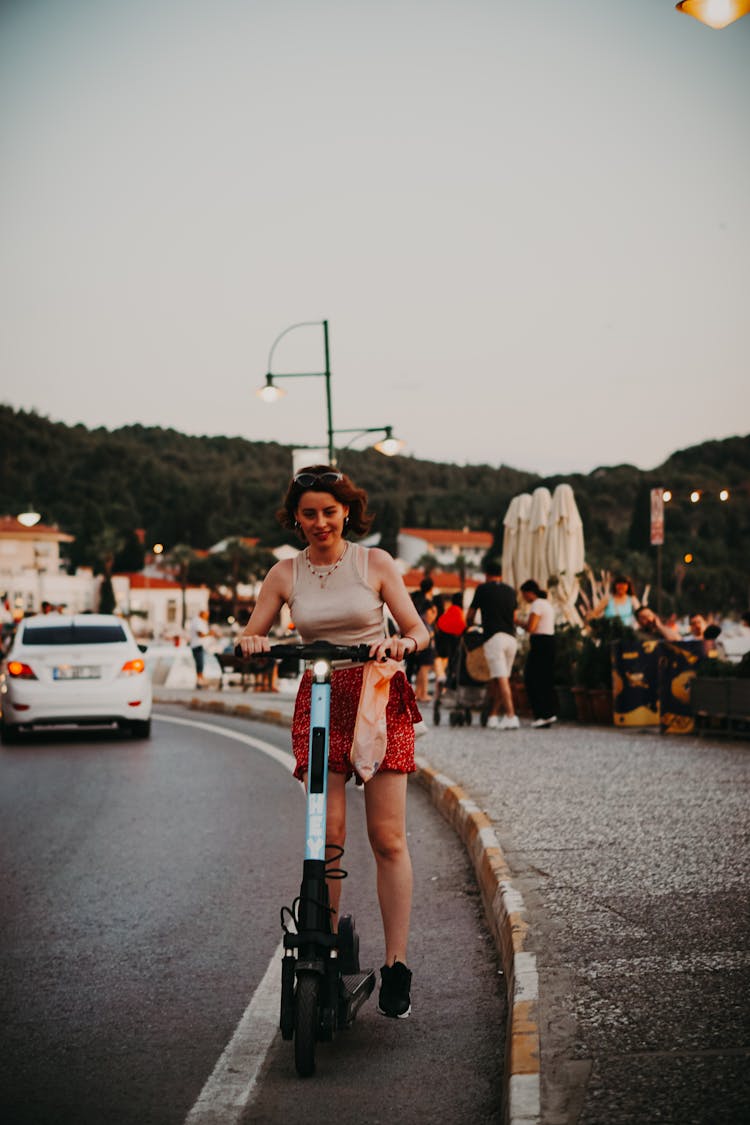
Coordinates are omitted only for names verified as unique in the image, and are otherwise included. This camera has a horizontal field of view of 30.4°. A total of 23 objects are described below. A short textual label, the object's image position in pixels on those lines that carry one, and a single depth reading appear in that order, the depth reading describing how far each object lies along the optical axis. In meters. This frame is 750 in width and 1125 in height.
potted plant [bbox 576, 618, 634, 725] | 17.17
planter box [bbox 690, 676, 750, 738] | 14.01
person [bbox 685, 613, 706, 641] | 22.42
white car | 16.33
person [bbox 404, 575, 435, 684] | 21.44
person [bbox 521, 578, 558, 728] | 16.78
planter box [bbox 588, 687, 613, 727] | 17.11
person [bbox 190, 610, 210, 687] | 30.83
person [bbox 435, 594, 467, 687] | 19.33
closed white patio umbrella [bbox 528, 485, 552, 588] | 26.80
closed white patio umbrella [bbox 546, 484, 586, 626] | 26.33
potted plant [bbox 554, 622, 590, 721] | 18.22
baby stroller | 16.53
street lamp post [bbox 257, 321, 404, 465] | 25.89
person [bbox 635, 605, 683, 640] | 16.78
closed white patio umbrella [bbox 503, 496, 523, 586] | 27.69
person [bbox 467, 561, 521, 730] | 16.22
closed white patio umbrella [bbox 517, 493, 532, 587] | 27.20
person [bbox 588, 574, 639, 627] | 17.89
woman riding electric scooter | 4.70
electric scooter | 4.19
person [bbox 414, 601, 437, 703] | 20.75
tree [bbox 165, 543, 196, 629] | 144.00
